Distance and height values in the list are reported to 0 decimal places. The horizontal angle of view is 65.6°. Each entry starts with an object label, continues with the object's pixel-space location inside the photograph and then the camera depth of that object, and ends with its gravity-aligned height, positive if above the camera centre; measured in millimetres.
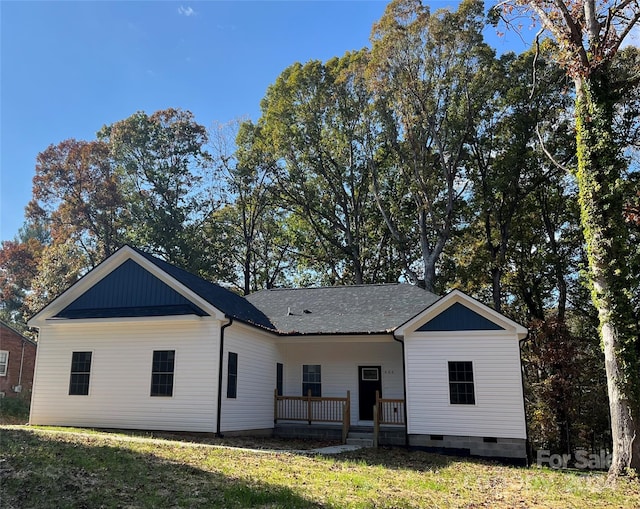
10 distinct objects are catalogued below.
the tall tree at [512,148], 23938 +10676
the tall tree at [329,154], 28734 +12585
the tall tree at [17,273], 40875 +7410
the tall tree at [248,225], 32344 +9624
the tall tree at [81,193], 34375 +11711
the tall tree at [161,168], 32875 +13327
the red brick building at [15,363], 26172 +97
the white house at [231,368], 13625 -53
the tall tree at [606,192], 10383 +3867
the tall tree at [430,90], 23844 +13354
